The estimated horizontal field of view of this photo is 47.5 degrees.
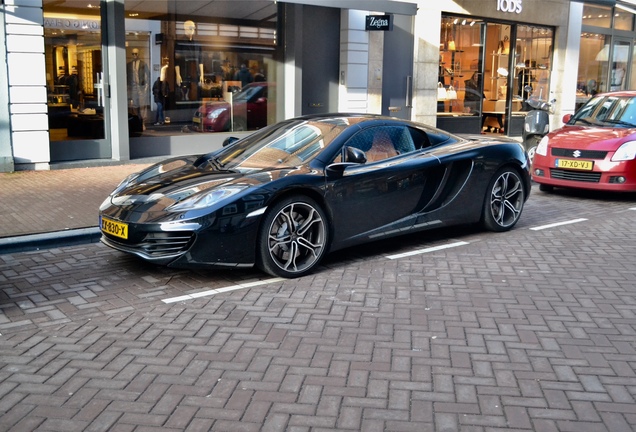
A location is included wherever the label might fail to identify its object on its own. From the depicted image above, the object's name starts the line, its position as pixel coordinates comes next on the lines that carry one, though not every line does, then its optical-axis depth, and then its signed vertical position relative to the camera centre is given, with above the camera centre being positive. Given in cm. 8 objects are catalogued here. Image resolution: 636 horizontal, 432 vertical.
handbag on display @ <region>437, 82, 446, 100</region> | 1770 +6
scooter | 1323 -54
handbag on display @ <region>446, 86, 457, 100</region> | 1811 +3
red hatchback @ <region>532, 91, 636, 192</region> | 1034 -79
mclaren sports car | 595 -92
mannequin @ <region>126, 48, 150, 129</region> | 1312 +9
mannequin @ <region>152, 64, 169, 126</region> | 1366 -10
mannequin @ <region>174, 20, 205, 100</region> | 1396 +46
